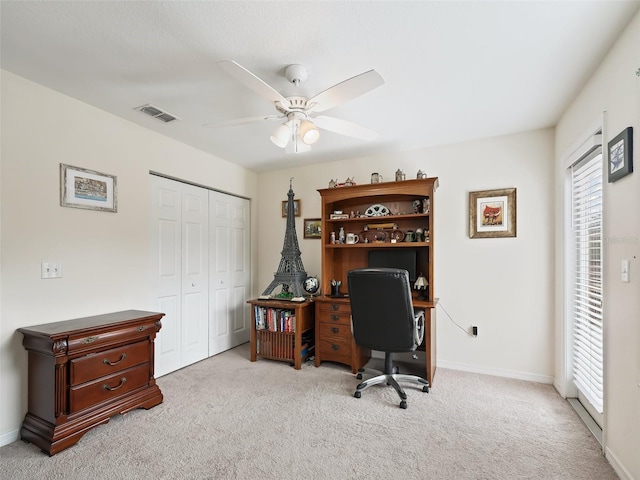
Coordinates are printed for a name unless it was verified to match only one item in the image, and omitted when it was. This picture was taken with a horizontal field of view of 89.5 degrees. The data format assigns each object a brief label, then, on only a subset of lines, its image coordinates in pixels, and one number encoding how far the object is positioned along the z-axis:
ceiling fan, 1.71
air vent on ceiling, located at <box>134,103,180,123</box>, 2.67
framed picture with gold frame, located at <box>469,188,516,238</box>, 3.25
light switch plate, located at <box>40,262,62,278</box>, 2.34
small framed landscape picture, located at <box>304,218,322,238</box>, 4.26
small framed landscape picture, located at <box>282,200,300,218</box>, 4.35
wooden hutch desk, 3.32
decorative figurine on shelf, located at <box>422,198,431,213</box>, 3.42
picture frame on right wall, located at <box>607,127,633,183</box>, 1.67
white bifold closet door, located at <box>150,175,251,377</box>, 3.33
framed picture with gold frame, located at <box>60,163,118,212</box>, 2.48
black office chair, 2.66
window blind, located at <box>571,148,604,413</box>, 2.24
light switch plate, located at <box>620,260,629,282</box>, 1.71
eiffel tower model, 3.98
